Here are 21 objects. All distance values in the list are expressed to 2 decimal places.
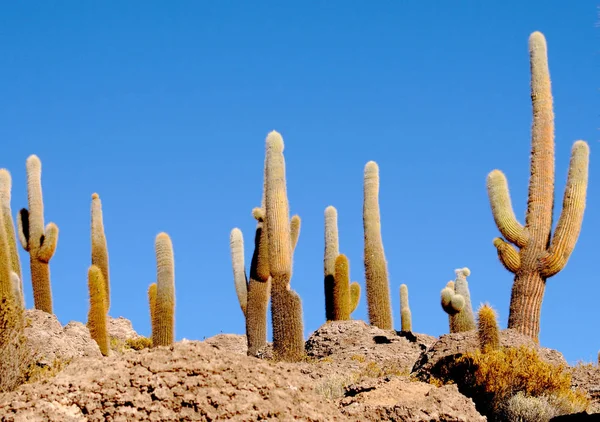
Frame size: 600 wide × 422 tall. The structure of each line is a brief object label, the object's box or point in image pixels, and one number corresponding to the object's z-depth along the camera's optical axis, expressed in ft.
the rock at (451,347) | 47.52
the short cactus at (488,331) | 47.92
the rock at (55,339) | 55.11
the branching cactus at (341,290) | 71.87
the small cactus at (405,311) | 84.23
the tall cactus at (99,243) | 81.10
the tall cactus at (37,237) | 76.23
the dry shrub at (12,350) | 37.52
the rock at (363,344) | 59.52
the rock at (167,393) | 22.76
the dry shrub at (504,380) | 42.47
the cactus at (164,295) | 66.03
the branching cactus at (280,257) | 61.87
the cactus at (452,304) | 68.44
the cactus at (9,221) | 73.61
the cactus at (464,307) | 69.00
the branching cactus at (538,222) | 64.18
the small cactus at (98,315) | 65.87
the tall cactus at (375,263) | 72.23
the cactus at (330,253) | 73.05
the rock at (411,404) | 29.91
